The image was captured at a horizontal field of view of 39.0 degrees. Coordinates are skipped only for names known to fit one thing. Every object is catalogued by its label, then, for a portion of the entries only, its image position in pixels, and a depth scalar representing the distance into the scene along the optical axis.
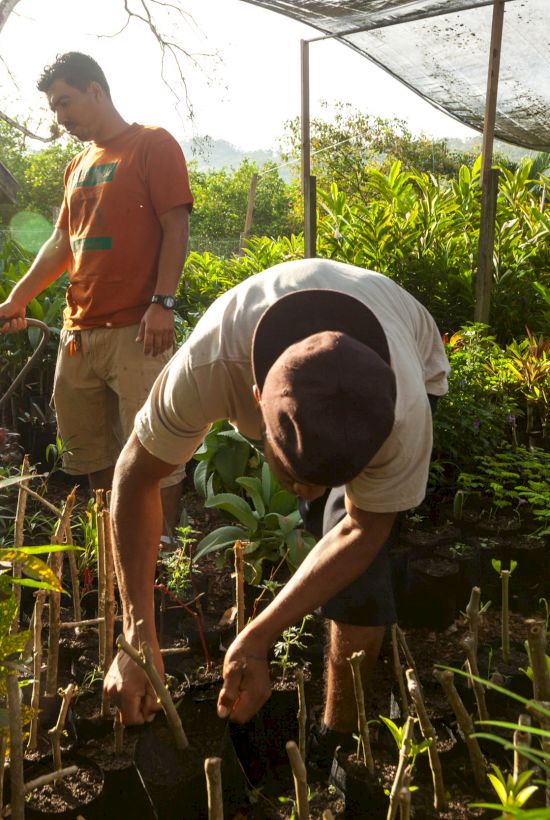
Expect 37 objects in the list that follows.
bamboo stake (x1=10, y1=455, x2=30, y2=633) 1.79
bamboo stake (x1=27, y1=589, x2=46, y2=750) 1.68
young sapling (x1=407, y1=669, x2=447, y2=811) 1.23
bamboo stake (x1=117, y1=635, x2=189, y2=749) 1.28
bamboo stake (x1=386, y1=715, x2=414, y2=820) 1.12
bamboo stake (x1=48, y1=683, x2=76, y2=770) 1.59
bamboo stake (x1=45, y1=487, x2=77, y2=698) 1.81
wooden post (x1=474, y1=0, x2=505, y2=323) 4.43
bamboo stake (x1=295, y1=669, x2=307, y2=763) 1.48
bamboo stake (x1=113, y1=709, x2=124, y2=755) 1.85
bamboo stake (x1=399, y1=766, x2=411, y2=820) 1.07
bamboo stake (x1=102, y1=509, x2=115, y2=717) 1.84
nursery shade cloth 5.13
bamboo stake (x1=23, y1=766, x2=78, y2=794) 1.31
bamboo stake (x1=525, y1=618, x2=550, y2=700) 1.06
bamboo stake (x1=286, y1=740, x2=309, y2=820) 1.03
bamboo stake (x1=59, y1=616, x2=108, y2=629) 1.84
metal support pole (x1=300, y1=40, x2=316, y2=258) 5.69
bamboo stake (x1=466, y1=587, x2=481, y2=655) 1.61
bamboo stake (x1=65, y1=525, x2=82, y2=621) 2.10
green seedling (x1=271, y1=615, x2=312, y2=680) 2.04
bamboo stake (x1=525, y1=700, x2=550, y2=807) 0.95
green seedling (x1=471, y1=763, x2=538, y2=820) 1.12
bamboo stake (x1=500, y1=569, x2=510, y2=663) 2.03
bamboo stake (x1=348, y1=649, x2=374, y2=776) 1.44
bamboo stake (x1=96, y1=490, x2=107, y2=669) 1.91
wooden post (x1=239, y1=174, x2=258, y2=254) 13.09
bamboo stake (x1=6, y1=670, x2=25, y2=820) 1.24
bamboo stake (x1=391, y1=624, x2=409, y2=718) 1.81
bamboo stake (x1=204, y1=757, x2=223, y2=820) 1.03
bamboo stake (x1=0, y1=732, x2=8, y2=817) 1.28
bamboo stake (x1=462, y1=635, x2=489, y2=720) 1.44
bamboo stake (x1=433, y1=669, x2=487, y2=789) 1.24
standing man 3.02
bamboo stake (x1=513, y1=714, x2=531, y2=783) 0.94
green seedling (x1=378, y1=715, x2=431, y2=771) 1.42
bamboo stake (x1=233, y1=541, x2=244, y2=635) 1.85
